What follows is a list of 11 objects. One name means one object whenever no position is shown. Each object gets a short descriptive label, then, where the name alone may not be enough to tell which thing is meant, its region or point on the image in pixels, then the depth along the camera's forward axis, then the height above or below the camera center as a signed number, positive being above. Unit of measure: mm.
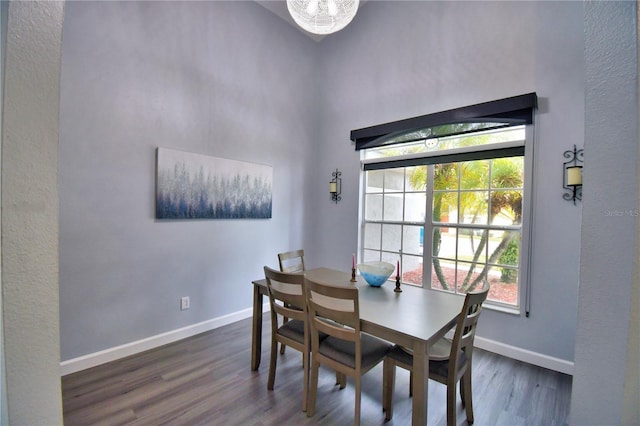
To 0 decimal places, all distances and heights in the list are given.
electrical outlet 2865 -1008
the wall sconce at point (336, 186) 3938 +330
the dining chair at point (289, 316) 1823 -747
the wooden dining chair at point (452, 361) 1517 -900
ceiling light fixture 1981 +1431
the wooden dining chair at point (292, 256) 2718 -493
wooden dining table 1381 -622
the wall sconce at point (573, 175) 2246 +319
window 2695 +43
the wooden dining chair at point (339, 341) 1571 -873
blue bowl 2188 -505
